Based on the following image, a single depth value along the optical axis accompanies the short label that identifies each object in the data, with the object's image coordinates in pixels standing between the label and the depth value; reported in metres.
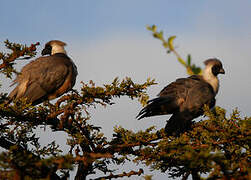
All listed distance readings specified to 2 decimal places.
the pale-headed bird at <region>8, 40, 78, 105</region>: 13.73
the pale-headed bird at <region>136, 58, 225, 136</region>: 12.48
